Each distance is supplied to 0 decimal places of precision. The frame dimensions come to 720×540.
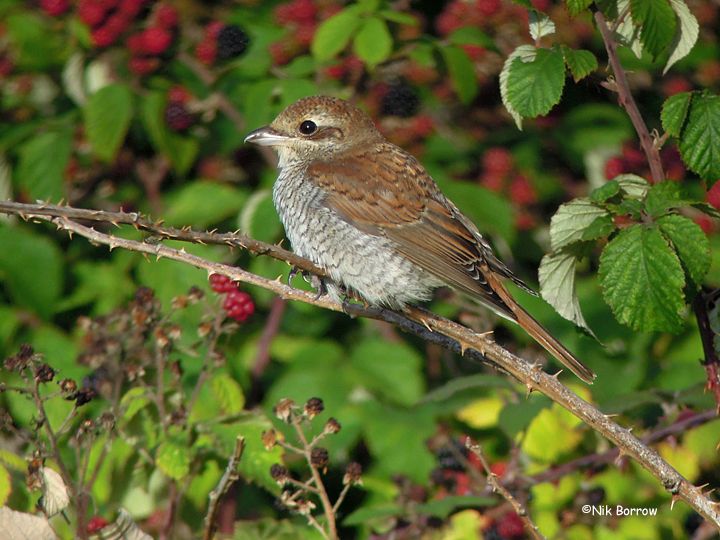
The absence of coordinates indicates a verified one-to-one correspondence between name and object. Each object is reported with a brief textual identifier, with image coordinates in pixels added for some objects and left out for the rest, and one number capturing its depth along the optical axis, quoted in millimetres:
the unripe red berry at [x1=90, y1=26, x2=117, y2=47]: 9195
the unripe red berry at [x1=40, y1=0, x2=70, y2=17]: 9414
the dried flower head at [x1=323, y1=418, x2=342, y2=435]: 5074
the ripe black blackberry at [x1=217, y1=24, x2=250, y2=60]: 8625
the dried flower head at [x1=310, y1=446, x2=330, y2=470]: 5084
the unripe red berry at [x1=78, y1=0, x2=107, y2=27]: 9055
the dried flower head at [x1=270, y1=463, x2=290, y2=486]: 4937
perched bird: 6406
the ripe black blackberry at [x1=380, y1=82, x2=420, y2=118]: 8859
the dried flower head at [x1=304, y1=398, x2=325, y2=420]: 5004
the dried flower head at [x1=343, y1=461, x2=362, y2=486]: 5027
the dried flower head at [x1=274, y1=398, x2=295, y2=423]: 5012
